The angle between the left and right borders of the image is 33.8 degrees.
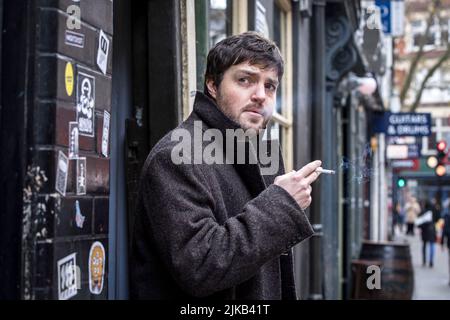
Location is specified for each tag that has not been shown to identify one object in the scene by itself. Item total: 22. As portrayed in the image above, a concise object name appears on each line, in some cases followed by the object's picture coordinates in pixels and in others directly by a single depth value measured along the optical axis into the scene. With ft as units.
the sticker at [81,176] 6.96
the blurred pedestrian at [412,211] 90.62
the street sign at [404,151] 67.15
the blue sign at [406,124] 45.62
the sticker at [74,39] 6.75
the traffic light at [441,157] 56.34
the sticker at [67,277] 6.56
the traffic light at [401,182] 37.42
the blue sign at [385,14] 49.90
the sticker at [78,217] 6.89
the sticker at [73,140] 6.77
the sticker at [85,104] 6.98
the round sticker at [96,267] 7.31
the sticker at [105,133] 7.67
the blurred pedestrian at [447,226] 52.44
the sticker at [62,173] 6.50
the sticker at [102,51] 7.62
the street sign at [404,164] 88.60
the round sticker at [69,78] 6.70
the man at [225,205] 6.46
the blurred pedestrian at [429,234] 59.62
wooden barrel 29.28
